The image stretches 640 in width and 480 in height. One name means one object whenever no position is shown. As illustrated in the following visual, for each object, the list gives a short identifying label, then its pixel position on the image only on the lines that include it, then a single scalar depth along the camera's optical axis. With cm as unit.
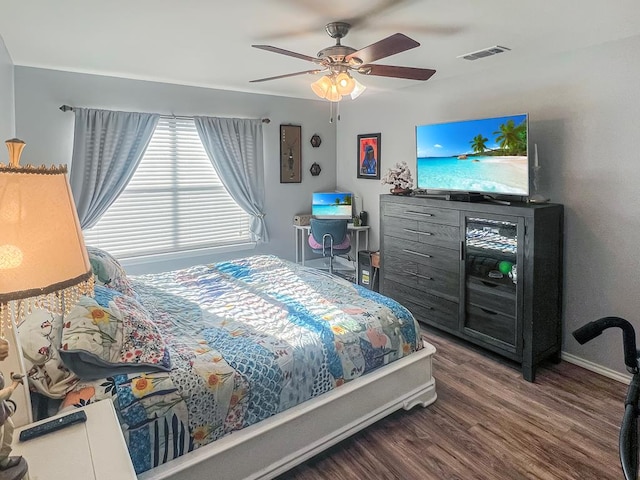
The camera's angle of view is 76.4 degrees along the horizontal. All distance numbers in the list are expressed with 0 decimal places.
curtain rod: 367
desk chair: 463
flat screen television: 308
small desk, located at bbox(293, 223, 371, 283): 508
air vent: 297
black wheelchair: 102
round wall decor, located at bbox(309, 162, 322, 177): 537
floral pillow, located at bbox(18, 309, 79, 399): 156
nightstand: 112
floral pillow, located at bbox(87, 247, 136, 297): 239
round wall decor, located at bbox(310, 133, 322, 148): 535
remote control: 128
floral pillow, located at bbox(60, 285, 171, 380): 165
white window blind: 416
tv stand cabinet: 295
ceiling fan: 235
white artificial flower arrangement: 419
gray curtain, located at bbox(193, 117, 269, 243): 452
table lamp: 86
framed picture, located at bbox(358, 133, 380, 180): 495
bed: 166
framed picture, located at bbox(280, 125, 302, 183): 508
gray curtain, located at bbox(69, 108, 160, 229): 378
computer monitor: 528
